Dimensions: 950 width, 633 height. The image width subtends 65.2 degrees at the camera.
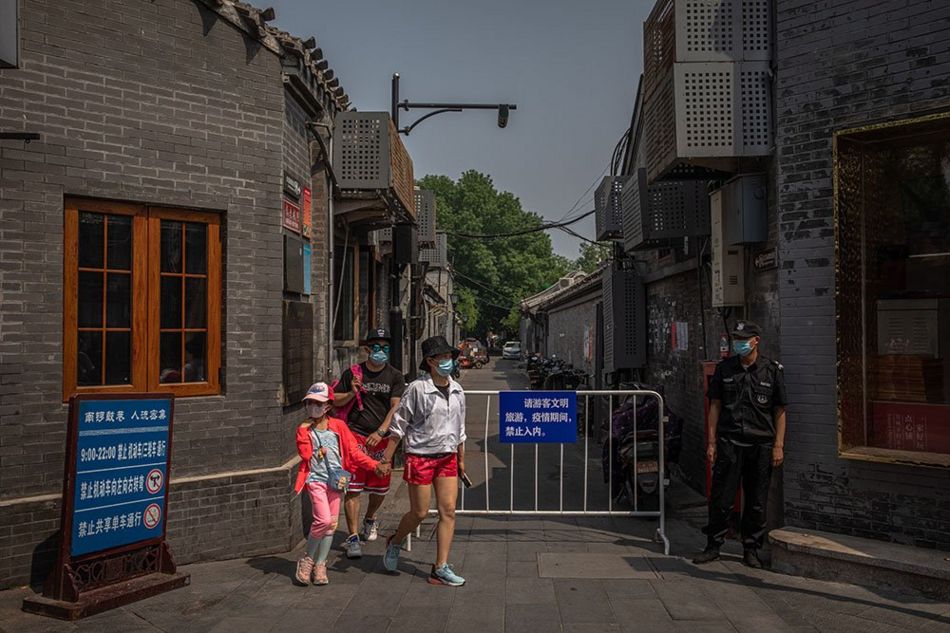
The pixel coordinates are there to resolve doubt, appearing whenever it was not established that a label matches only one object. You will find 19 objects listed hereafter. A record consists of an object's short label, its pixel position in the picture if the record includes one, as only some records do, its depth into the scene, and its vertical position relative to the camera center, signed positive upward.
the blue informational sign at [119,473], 5.18 -0.97
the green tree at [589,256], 103.75 +12.30
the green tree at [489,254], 57.75 +6.99
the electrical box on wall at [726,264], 7.05 +0.74
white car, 59.25 -0.76
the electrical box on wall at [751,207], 6.62 +1.20
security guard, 5.91 -0.72
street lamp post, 13.02 +4.62
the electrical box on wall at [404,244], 11.41 +1.50
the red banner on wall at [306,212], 7.80 +1.36
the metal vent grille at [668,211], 8.93 +1.62
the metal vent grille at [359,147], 8.74 +2.29
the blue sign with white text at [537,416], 7.03 -0.71
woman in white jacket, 5.61 -0.75
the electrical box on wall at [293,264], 7.00 +0.74
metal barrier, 6.71 -1.62
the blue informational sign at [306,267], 7.66 +0.77
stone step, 5.13 -1.59
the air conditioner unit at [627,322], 12.11 +0.32
